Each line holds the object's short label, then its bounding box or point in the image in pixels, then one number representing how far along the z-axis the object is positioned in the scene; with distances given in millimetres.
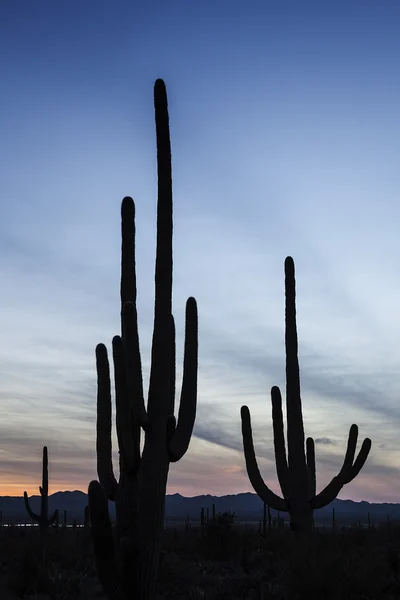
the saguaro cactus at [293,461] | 16125
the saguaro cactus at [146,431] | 9961
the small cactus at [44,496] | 26812
